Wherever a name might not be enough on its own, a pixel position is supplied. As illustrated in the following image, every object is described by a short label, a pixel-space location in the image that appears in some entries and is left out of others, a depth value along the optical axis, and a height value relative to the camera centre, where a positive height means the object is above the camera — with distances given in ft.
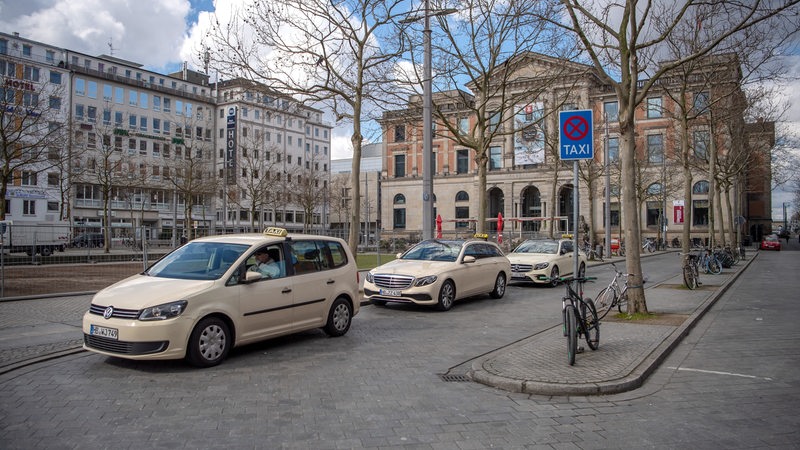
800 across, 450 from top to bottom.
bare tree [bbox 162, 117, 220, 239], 123.75 +14.72
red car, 181.37 -3.64
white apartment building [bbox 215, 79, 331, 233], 173.98 +39.34
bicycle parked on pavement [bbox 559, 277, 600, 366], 21.66 -3.61
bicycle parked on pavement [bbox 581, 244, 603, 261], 114.21 -4.26
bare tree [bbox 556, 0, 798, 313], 34.27 +9.41
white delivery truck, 59.82 +0.05
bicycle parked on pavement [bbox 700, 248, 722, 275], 70.69 -4.00
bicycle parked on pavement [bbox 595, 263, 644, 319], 35.06 -4.03
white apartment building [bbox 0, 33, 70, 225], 69.97 +17.44
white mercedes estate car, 37.65 -2.92
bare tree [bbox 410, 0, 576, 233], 57.06 +18.85
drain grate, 20.64 -5.47
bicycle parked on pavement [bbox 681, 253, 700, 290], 51.52 -3.70
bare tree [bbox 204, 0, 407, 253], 45.32 +15.05
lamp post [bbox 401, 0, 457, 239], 47.88 +8.60
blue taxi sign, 24.38 +4.50
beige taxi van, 20.44 -2.61
